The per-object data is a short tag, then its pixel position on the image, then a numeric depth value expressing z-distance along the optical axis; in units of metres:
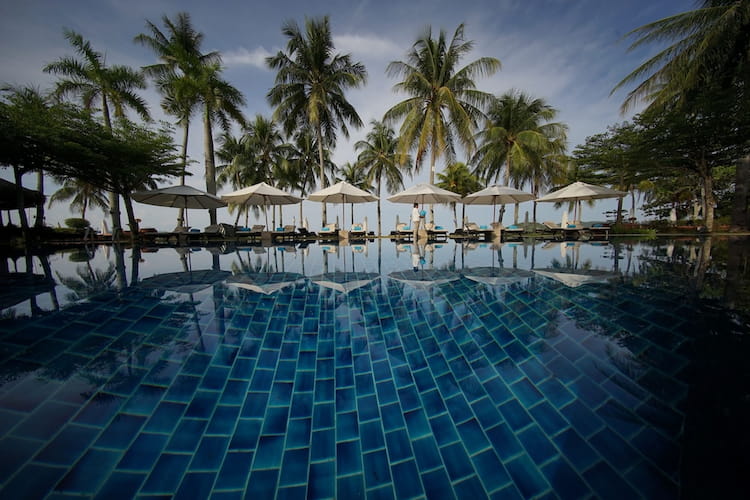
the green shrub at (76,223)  20.62
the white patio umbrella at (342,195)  14.03
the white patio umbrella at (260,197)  13.50
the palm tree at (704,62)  11.00
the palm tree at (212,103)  15.07
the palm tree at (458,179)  26.12
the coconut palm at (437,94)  15.60
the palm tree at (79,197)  28.94
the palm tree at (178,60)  14.68
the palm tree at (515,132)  19.84
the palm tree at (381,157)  26.72
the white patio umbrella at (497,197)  14.97
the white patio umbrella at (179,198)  12.52
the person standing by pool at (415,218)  13.66
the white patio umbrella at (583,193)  14.68
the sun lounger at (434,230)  17.13
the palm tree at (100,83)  13.97
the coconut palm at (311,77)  16.95
